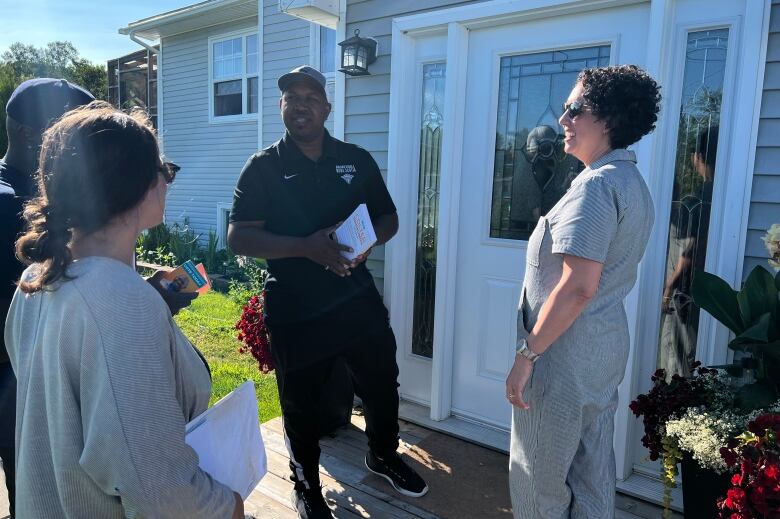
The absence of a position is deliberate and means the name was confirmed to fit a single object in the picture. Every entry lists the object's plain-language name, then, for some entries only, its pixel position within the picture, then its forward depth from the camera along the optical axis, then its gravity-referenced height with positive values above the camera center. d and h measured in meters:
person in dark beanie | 1.49 +0.03
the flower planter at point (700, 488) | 1.98 -1.05
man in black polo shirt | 2.31 -0.33
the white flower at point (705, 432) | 1.88 -0.80
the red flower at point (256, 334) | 3.12 -0.85
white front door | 2.71 +0.15
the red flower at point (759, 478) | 1.55 -0.79
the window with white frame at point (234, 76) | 9.57 +1.89
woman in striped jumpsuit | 1.51 -0.32
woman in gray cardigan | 0.93 -0.30
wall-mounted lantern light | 3.23 +0.79
